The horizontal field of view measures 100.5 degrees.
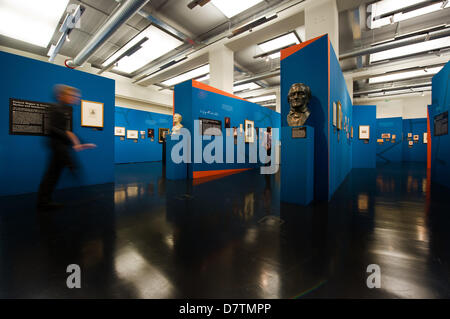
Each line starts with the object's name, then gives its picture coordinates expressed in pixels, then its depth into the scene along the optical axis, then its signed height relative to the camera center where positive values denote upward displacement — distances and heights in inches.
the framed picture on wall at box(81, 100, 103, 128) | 175.5 +38.4
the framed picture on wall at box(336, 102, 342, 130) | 152.3 +32.3
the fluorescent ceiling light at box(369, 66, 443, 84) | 376.4 +178.8
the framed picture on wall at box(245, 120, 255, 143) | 296.8 +36.4
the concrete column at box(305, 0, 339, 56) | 199.5 +147.7
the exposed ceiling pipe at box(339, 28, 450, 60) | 242.5 +158.6
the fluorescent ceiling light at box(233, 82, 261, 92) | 505.4 +188.0
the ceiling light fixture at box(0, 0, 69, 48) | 213.6 +171.2
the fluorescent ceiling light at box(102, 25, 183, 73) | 280.1 +180.9
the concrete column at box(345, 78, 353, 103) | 403.2 +152.7
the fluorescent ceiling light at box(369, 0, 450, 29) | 205.5 +168.2
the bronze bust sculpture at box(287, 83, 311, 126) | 123.4 +34.8
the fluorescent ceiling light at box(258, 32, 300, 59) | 280.5 +176.7
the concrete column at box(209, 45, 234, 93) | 303.7 +142.7
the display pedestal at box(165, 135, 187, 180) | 211.5 -15.0
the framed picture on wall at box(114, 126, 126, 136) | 413.0 +51.3
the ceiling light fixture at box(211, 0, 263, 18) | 213.0 +174.8
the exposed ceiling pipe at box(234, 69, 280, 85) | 382.0 +169.1
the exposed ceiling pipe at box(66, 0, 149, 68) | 187.2 +151.2
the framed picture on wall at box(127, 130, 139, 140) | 438.8 +45.8
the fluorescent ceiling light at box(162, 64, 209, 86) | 411.2 +187.0
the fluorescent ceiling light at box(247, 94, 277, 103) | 609.9 +188.7
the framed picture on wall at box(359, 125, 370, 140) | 346.3 +41.6
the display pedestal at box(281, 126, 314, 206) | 115.7 -7.3
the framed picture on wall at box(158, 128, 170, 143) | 496.7 +52.6
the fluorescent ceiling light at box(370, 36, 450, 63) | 286.2 +173.4
